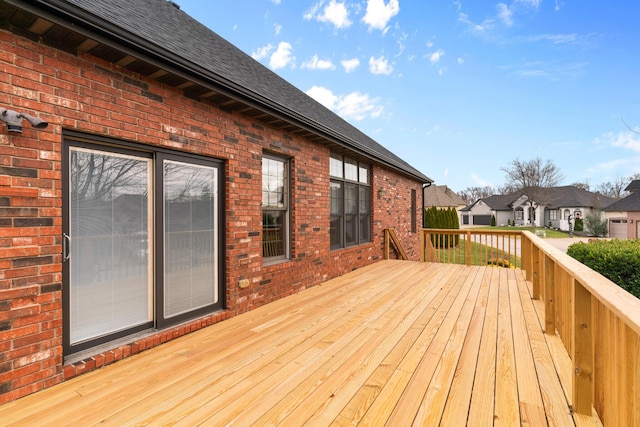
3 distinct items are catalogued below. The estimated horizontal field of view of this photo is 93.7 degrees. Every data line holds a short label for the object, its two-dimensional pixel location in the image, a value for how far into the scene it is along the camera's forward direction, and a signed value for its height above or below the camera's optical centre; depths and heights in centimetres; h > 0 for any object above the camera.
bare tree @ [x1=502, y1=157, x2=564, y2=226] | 3491 +437
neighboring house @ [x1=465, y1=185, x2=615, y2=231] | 3384 +63
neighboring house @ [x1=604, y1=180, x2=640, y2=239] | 2085 -29
